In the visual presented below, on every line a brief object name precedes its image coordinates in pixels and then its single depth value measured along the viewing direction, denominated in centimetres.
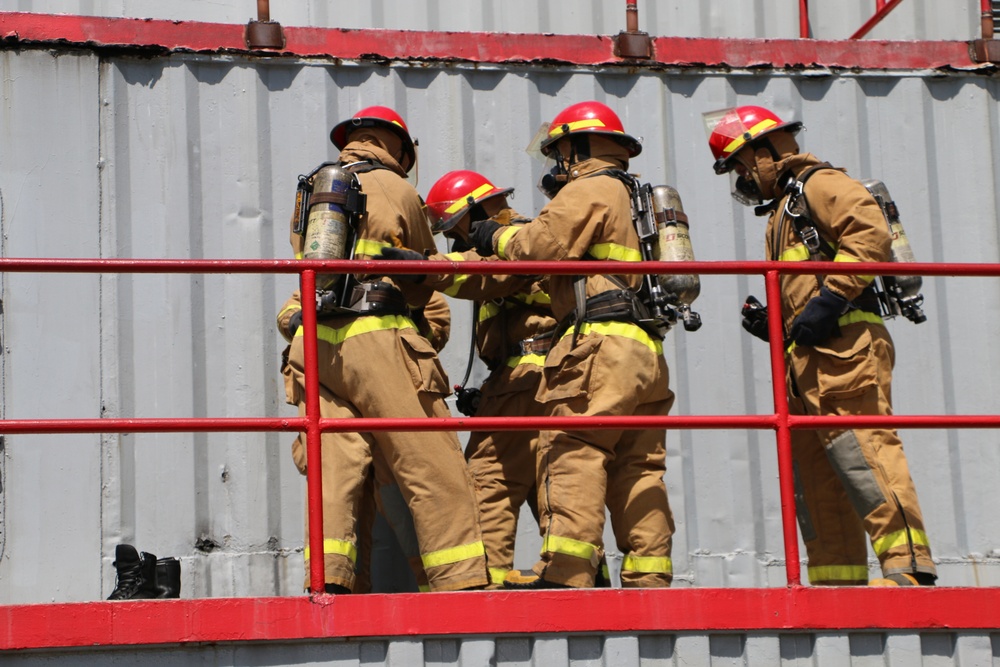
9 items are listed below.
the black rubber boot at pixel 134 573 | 1032
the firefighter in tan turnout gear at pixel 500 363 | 1116
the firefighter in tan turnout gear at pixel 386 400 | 941
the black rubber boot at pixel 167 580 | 1041
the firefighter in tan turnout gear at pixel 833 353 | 956
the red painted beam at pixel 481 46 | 1237
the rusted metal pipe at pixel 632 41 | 1318
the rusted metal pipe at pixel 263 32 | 1261
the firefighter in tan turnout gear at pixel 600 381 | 941
